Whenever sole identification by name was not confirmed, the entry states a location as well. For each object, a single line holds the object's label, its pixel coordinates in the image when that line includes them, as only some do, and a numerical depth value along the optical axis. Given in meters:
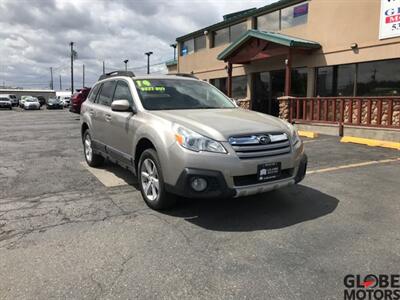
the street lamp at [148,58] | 43.13
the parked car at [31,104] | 42.38
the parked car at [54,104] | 43.69
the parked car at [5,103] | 44.31
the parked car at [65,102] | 49.86
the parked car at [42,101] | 59.34
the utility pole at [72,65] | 56.00
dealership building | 12.25
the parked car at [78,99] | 20.58
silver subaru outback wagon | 4.12
